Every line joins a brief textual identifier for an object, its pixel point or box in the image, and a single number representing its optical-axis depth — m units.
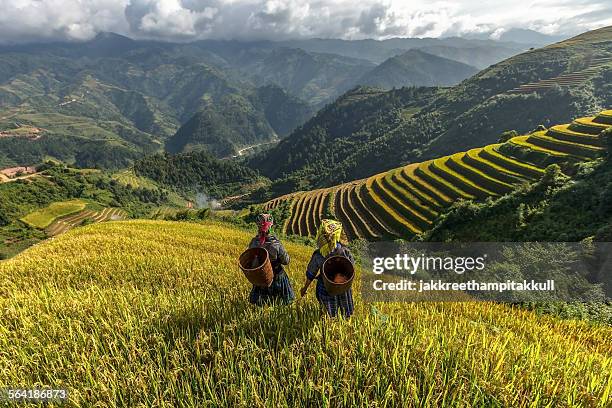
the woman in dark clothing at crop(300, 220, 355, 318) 4.64
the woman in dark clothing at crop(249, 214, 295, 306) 5.05
